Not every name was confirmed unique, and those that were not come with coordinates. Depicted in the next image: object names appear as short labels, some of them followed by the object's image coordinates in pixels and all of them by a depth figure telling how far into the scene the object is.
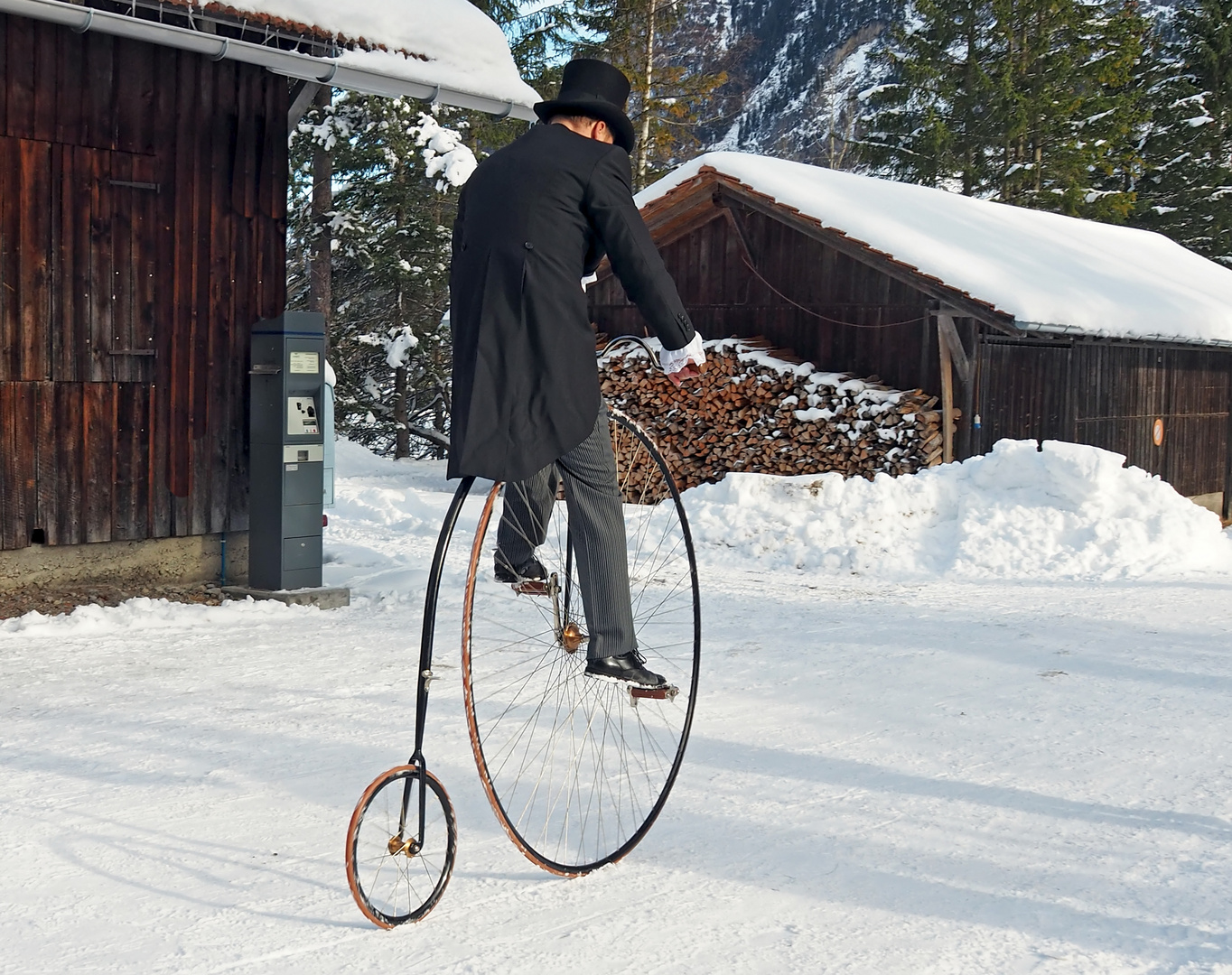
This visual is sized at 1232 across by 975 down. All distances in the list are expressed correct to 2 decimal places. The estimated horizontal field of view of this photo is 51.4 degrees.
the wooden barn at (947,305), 15.64
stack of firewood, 15.81
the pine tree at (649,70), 30.18
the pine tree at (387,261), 22.75
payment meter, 8.50
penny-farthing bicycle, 3.61
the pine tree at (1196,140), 36.59
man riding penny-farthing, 3.75
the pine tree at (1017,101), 34.34
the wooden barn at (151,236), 7.94
